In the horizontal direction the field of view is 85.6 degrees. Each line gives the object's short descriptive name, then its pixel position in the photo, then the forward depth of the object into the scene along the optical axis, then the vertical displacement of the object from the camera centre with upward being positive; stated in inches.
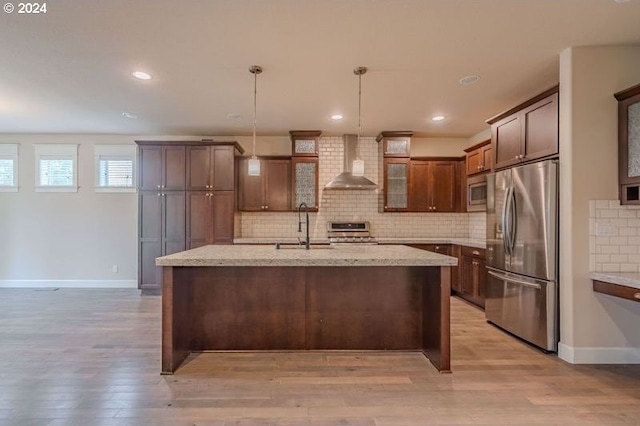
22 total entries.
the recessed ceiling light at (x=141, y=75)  137.1 +56.8
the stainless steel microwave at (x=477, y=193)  200.4 +14.2
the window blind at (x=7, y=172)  236.7 +30.0
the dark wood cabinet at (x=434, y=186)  232.4 +20.5
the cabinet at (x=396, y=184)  229.8 +21.6
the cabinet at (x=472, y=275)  185.2 -33.0
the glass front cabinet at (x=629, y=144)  110.0 +23.7
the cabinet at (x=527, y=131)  126.7 +34.8
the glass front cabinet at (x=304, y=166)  227.6 +33.1
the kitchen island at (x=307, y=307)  122.4 -32.3
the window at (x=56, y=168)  237.0 +33.0
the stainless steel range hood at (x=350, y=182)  163.0 +16.2
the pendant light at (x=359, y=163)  132.2 +20.7
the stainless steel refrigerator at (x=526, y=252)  122.6 -14.0
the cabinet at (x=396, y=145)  229.3 +47.4
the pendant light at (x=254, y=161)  131.2 +21.5
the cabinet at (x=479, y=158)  194.1 +34.6
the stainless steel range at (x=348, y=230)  232.5 -9.4
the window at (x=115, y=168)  238.7 +33.3
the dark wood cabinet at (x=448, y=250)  214.7 -21.3
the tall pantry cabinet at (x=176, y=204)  214.8 +7.5
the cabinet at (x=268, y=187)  228.8 +19.3
